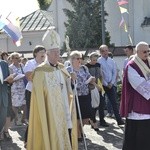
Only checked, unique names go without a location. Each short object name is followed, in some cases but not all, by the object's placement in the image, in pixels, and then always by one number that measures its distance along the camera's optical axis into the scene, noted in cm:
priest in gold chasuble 658
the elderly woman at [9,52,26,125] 1146
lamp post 1843
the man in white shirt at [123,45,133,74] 1152
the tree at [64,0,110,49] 3133
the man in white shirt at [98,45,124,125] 1105
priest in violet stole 702
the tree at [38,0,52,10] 4952
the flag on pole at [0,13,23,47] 963
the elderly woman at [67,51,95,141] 927
